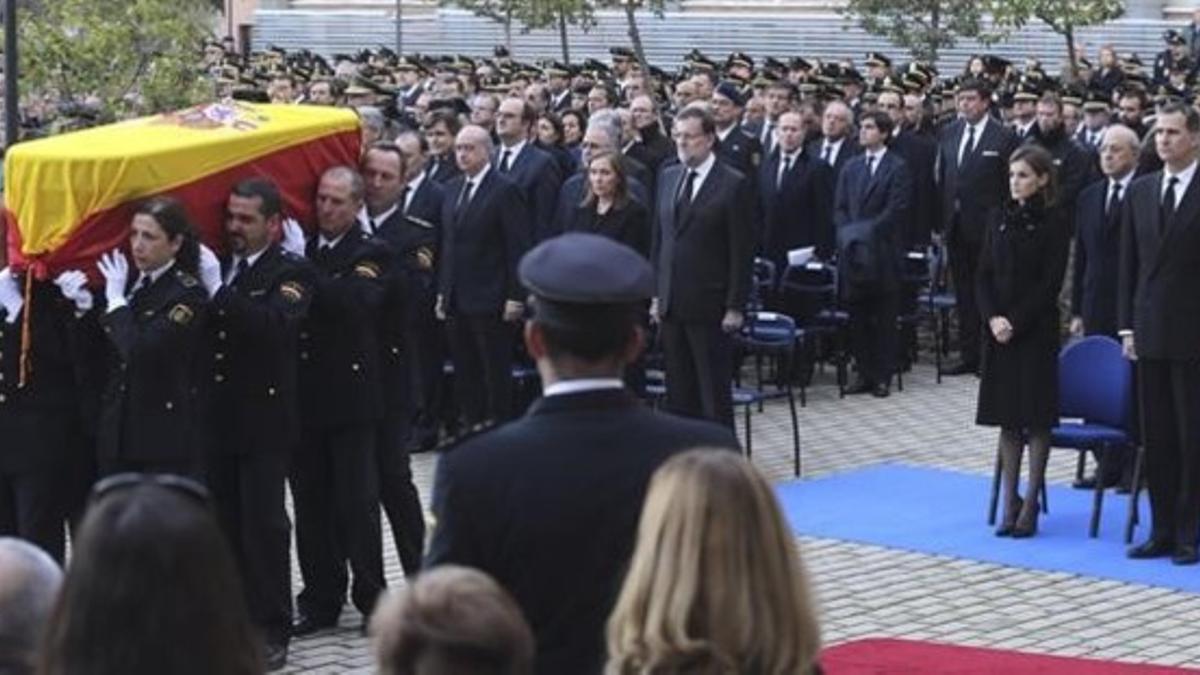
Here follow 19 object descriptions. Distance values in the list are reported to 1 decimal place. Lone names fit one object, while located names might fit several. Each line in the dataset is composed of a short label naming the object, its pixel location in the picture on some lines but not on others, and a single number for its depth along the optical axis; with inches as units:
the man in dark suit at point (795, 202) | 717.9
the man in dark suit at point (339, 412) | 396.2
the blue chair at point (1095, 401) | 501.0
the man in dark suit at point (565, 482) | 204.2
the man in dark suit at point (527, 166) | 617.0
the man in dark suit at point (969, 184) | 709.3
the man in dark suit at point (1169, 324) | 466.9
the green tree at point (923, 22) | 1310.3
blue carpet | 471.5
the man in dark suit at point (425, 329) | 575.8
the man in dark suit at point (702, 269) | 548.4
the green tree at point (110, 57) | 631.2
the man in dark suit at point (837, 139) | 748.6
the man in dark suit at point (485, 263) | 571.5
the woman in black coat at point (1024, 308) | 485.4
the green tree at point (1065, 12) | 1095.0
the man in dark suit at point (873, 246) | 687.1
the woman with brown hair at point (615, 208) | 549.6
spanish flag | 364.5
